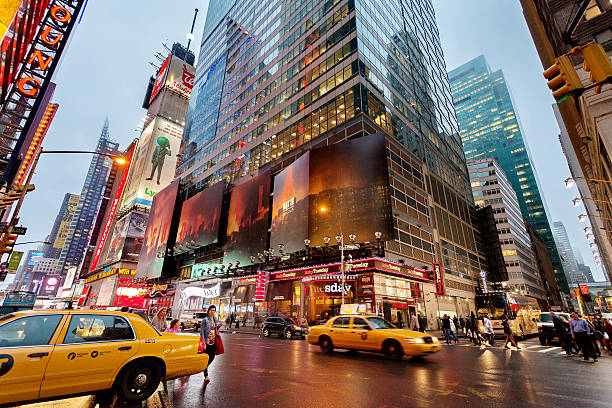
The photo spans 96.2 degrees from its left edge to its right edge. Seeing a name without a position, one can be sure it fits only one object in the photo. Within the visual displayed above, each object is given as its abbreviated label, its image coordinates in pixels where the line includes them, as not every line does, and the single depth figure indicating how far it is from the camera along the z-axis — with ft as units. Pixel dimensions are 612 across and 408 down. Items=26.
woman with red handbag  25.41
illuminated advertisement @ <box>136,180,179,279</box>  165.17
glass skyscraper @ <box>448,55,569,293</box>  401.70
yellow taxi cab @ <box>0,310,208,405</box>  13.29
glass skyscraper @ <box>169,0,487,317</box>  104.57
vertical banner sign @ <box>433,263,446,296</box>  100.53
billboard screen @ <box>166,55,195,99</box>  287.07
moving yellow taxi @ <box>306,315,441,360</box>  33.31
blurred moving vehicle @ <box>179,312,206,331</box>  85.10
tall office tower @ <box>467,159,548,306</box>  242.78
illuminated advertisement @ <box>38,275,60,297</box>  382.98
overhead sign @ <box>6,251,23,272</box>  68.33
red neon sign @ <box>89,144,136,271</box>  257.14
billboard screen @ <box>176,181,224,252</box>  136.87
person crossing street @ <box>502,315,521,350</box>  48.23
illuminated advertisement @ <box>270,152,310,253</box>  94.94
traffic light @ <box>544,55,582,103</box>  16.11
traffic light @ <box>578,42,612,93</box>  14.77
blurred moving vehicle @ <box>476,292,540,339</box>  67.77
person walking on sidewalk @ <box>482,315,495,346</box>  54.65
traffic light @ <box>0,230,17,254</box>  45.55
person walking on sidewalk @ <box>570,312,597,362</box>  34.55
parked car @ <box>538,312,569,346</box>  55.62
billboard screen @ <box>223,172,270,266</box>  114.62
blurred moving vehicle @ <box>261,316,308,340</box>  68.27
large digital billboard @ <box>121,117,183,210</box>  235.40
